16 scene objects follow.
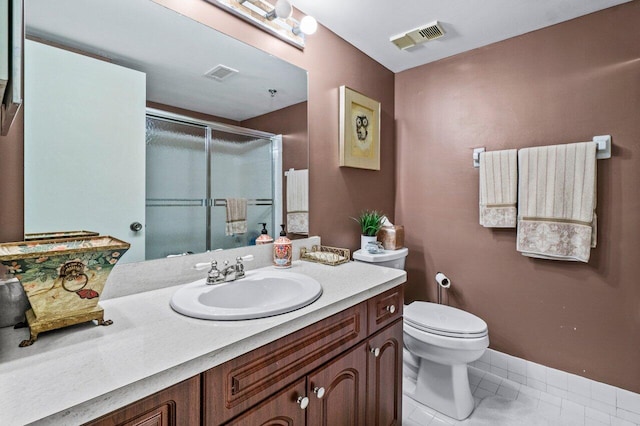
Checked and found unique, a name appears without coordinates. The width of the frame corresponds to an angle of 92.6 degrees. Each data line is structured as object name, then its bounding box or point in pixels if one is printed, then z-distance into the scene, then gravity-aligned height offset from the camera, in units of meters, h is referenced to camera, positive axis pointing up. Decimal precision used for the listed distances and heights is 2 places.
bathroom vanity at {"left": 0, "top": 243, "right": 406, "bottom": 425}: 0.56 -0.33
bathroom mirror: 0.93 +0.55
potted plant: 2.04 -0.10
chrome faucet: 1.16 -0.24
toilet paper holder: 2.16 -0.48
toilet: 1.63 -0.75
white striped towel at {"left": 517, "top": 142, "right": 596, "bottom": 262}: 1.69 +0.07
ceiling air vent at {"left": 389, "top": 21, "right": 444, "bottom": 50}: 1.87 +1.13
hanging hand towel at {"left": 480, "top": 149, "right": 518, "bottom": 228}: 1.93 +0.16
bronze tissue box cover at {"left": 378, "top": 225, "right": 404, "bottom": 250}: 2.08 -0.17
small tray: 1.55 -0.23
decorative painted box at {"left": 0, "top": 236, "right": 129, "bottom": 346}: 0.71 -0.16
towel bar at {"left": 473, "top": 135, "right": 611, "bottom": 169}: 1.69 +0.37
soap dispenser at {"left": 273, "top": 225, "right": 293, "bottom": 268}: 1.48 -0.20
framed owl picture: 1.96 +0.56
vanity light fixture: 1.38 +0.94
